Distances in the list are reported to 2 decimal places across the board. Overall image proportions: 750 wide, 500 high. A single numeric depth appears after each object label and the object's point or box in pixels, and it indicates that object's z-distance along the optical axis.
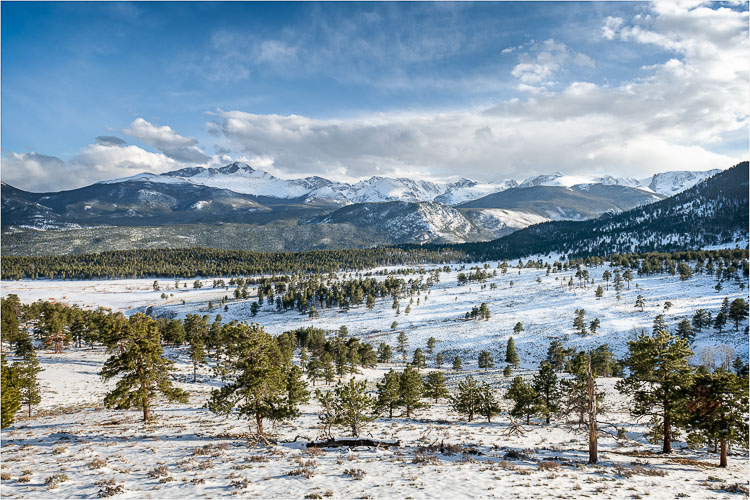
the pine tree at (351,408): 33.53
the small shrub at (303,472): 23.03
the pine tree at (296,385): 42.10
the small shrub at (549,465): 25.91
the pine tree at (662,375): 30.28
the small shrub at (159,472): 22.62
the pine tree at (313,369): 80.88
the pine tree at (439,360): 120.19
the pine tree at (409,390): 49.34
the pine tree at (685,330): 117.44
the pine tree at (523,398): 47.38
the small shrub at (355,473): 23.06
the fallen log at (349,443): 31.16
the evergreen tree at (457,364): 110.50
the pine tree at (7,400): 28.73
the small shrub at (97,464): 23.61
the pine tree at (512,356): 112.68
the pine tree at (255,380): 31.05
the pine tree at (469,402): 49.40
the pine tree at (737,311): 121.79
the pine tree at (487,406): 49.32
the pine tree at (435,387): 63.42
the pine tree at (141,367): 36.50
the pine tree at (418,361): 111.06
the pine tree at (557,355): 107.44
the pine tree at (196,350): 75.44
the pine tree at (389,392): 47.44
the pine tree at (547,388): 49.34
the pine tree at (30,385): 42.16
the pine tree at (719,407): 27.36
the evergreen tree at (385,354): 124.88
